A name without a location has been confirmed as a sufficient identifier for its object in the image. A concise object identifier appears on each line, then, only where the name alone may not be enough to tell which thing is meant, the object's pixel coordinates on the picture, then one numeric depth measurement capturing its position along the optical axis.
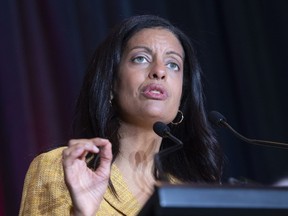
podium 2.59
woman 3.46
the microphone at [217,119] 3.37
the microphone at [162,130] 3.29
